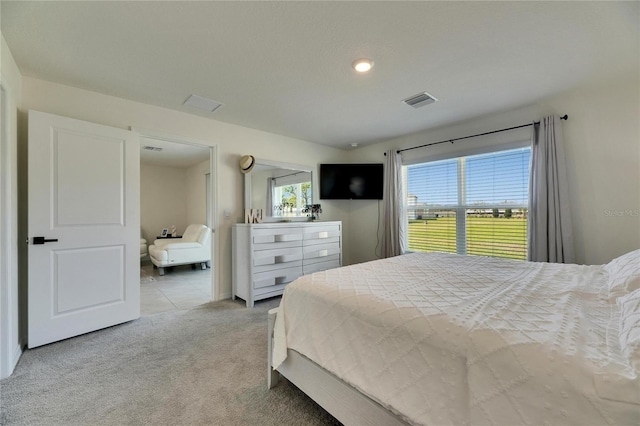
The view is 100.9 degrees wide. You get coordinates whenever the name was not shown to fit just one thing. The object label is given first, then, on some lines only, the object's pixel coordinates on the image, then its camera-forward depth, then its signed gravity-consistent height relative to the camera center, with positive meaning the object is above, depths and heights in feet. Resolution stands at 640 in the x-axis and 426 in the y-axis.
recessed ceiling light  6.81 +3.97
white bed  2.33 -1.47
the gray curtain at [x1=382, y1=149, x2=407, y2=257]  13.25 +0.17
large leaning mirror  12.10 +1.33
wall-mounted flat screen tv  14.55 +1.92
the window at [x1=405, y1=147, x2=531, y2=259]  10.24 +0.38
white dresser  10.39 -1.66
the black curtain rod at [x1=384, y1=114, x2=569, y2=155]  8.82 +3.22
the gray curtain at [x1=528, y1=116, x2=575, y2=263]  8.62 +0.40
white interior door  7.19 -0.23
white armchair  15.94 -2.00
